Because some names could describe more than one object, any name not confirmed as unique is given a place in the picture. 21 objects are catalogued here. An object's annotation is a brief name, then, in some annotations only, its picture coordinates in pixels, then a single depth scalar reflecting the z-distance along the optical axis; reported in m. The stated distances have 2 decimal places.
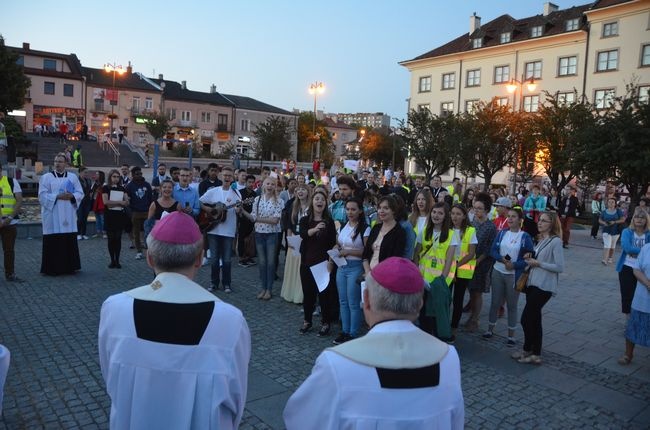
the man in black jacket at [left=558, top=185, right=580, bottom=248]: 16.23
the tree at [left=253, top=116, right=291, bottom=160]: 45.53
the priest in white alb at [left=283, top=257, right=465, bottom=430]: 1.79
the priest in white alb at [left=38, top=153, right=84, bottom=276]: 8.91
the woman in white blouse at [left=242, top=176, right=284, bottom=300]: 8.05
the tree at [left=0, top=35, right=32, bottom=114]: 42.41
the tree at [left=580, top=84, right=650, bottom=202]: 21.47
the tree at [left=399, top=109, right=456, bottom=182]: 35.28
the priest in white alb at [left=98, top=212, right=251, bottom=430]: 2.10
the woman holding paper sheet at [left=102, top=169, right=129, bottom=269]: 9.88
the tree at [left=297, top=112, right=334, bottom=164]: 84.18
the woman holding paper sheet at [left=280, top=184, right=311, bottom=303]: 7.59
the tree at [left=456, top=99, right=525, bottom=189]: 34.12
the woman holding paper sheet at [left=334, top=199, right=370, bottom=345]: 6.21
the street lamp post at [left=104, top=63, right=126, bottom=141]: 65.31
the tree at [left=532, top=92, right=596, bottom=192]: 25.89
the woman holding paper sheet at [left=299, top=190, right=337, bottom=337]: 6.64
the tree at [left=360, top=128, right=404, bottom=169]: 77.94
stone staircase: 39.72
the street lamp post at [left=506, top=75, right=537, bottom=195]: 24.95
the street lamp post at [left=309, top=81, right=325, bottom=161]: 31.05
